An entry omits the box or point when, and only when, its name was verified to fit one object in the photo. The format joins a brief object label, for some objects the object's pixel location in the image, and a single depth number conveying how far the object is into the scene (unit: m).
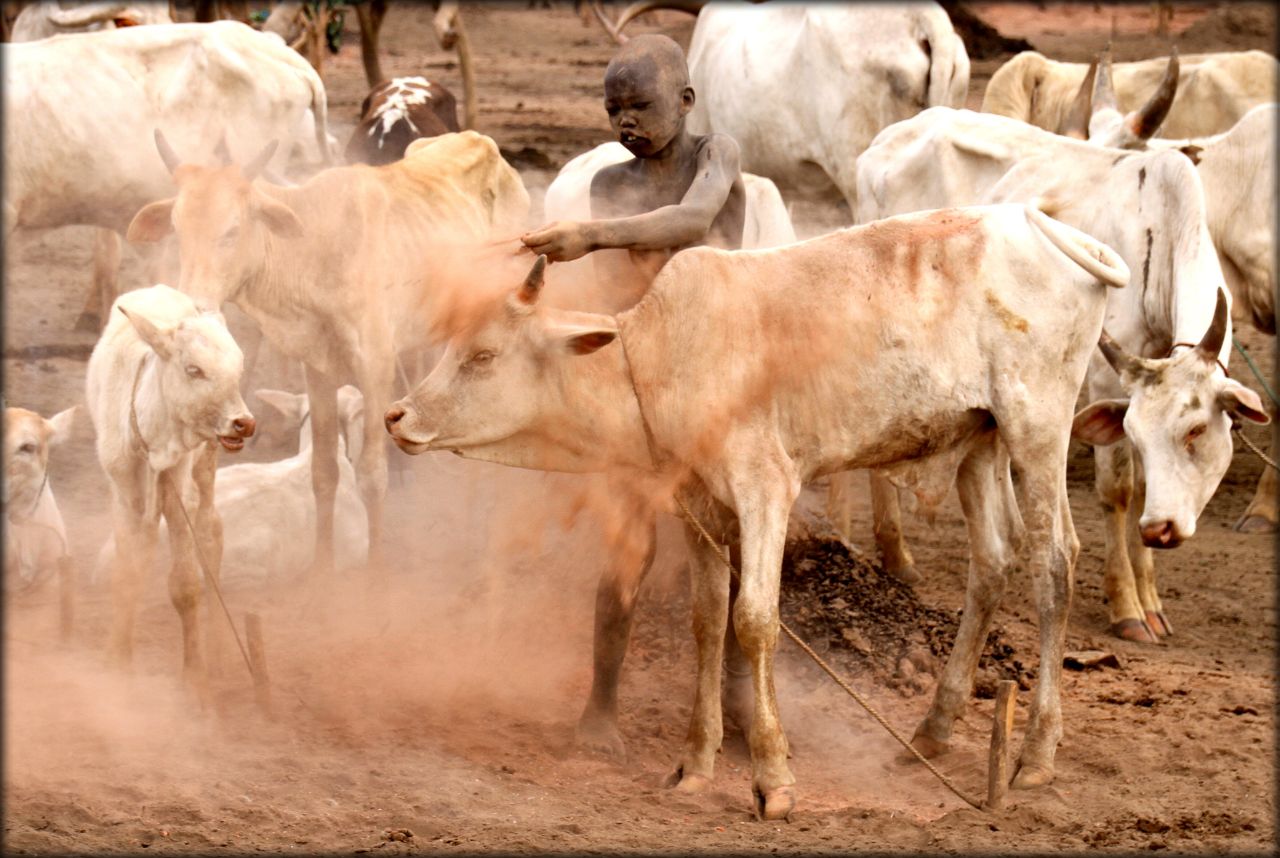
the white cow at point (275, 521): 15.45
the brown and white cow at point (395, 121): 21.11
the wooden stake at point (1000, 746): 10.98
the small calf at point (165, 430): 11.70
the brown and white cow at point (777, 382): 10.70
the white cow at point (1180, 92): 24.17
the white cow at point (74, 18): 24.31
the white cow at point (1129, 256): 13.26
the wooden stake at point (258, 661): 12.04
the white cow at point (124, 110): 19.06
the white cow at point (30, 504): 13.96
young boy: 10.84
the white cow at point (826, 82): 19.84
